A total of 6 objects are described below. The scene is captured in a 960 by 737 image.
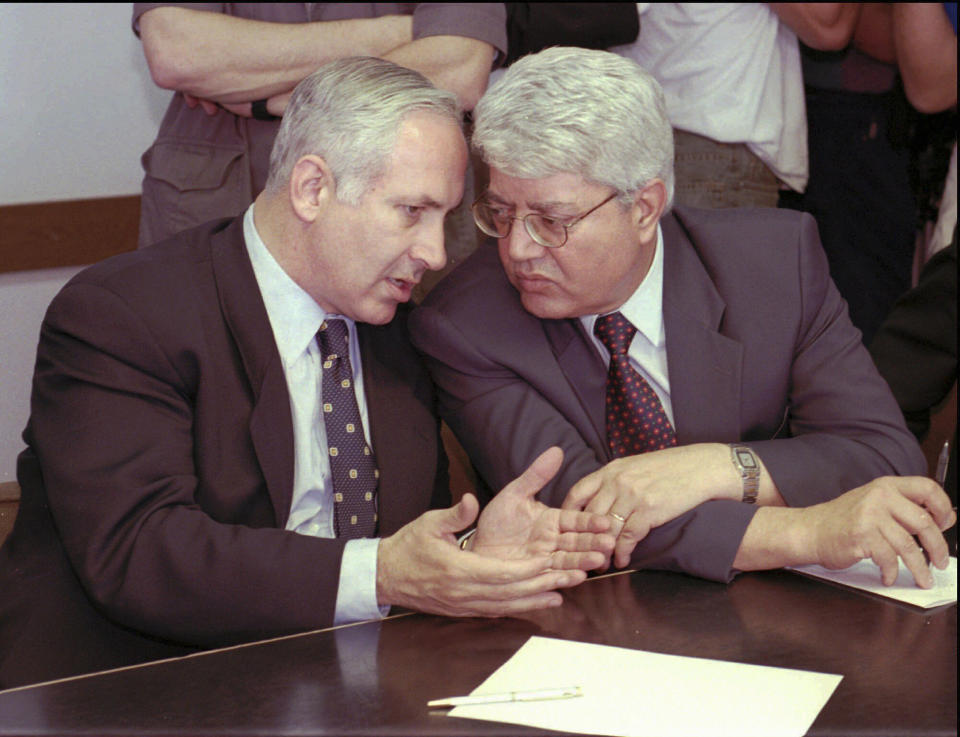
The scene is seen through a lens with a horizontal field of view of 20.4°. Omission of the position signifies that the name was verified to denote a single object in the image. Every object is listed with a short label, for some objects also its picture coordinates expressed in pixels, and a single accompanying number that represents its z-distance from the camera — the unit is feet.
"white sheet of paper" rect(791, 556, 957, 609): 10.86
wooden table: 9.92
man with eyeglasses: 12.01
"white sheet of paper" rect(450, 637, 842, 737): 9.93
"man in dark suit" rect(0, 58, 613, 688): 11.19
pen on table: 10.01
